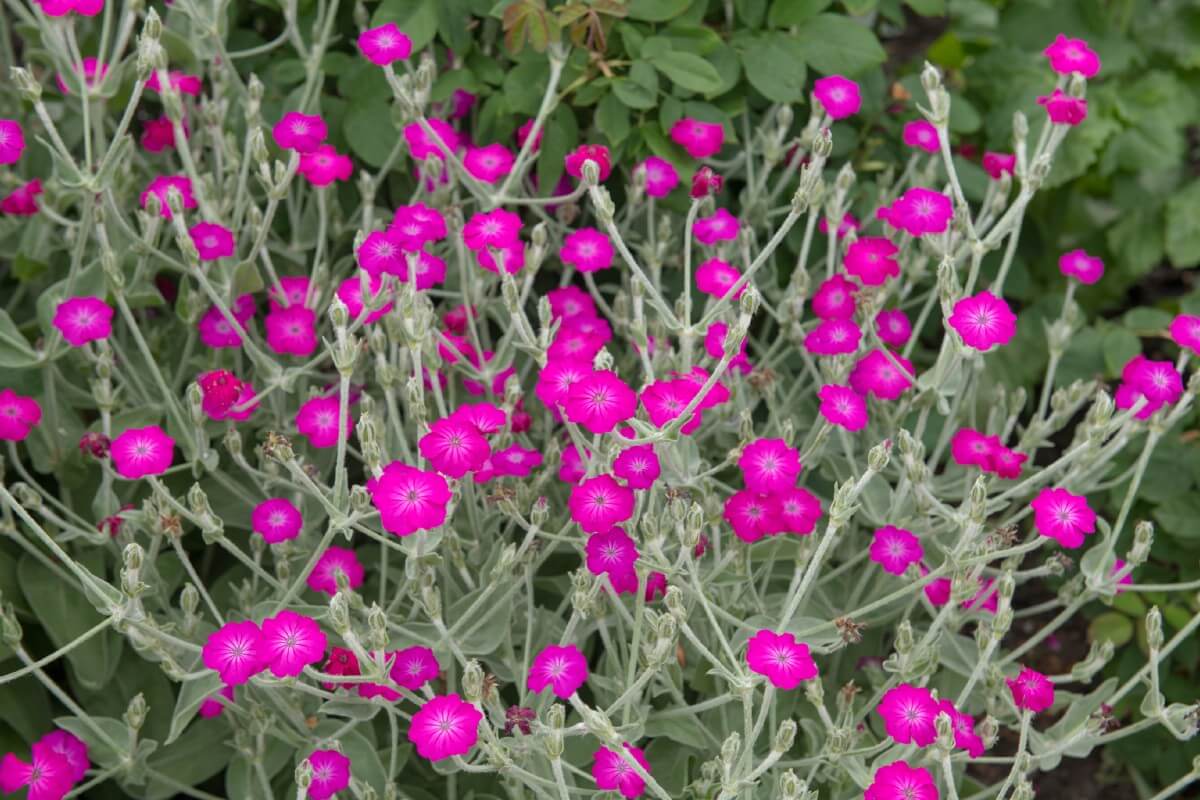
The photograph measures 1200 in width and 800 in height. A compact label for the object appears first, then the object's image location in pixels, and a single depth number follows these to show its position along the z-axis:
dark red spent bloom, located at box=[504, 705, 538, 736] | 1.38
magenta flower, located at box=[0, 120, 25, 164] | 1.62
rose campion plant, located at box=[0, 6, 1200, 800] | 1.38
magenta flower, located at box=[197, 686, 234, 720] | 1.53
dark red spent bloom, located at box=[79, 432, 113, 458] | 1.58
